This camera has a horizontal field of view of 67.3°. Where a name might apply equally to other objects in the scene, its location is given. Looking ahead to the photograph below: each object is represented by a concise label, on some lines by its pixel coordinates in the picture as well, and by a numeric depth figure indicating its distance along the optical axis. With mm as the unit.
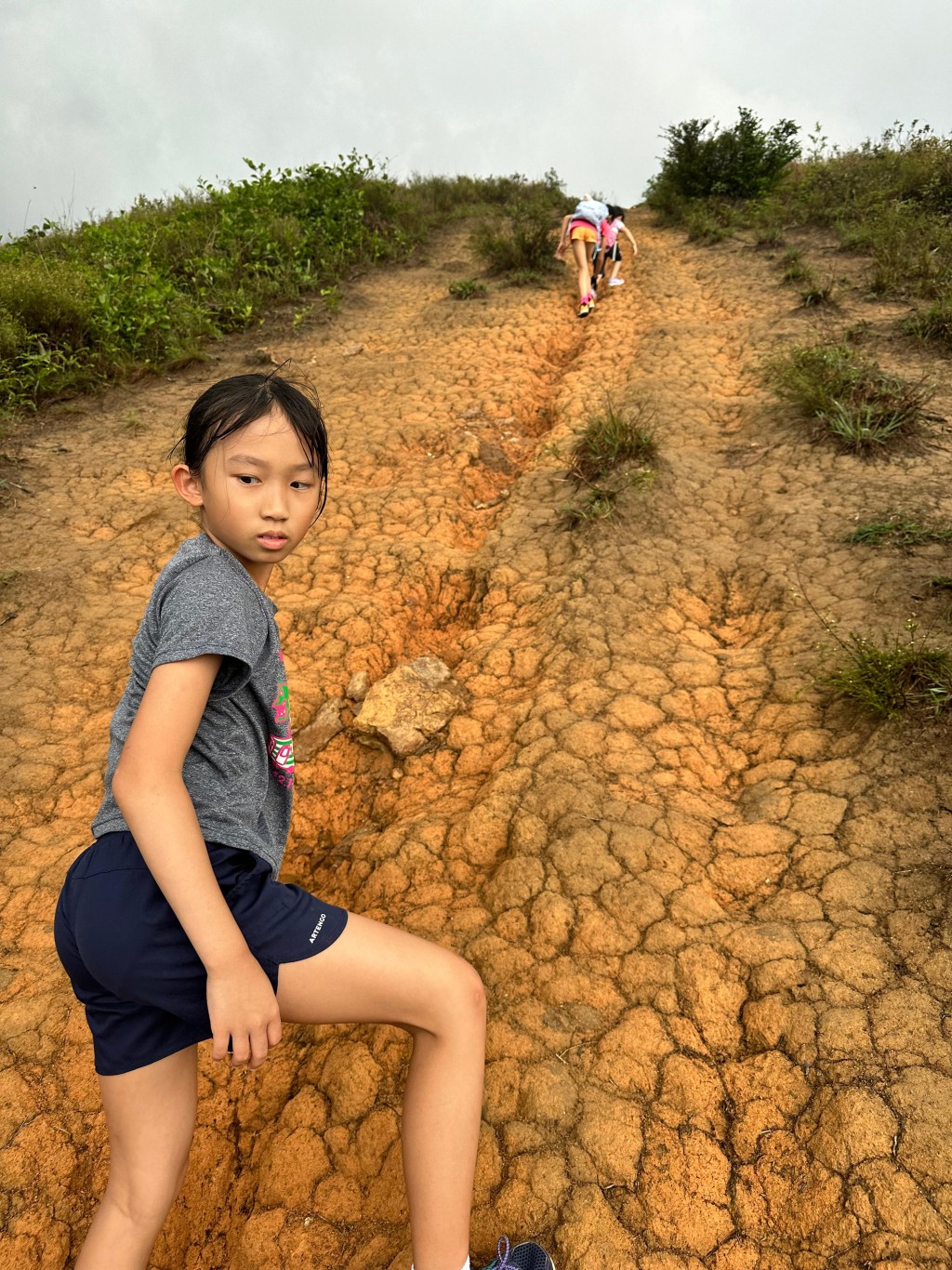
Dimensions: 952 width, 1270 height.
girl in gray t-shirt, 973
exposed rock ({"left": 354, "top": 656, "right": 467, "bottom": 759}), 2654
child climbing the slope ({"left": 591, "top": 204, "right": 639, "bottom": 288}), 7441
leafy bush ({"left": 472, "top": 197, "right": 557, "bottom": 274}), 8023
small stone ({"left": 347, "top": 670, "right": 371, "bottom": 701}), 2895
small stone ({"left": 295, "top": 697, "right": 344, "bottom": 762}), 2709
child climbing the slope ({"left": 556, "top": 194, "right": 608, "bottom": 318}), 6789
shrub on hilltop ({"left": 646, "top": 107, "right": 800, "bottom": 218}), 9992
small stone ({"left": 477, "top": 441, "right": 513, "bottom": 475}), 4453
